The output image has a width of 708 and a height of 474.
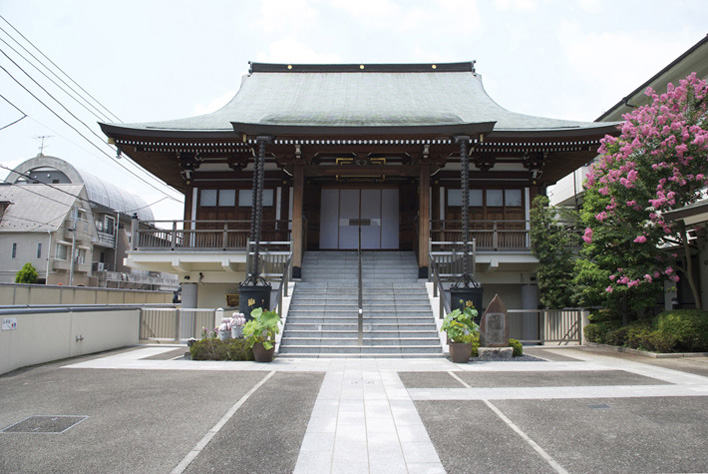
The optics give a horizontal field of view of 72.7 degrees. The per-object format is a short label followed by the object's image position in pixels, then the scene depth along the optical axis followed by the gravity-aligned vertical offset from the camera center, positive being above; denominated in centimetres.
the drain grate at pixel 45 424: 528 -165
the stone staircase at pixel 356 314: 1173 -79
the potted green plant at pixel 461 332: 1062 -101
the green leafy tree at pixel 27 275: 3456 +33
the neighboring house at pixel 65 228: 3884 +454
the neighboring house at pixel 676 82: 1211 +776
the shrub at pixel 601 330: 1396 -121
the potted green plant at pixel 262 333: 1051 -109
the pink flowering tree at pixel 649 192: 1262 +267
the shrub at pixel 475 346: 1114 -136
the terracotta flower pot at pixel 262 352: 1048 -150
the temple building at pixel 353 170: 1534 +427
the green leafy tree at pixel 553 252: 1527 +120
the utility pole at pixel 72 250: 4041 +254
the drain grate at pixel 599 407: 635 -155
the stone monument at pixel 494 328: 1140 -95
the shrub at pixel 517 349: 1152 -145
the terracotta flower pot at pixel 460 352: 1061 -142
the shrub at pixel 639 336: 1234 -118
